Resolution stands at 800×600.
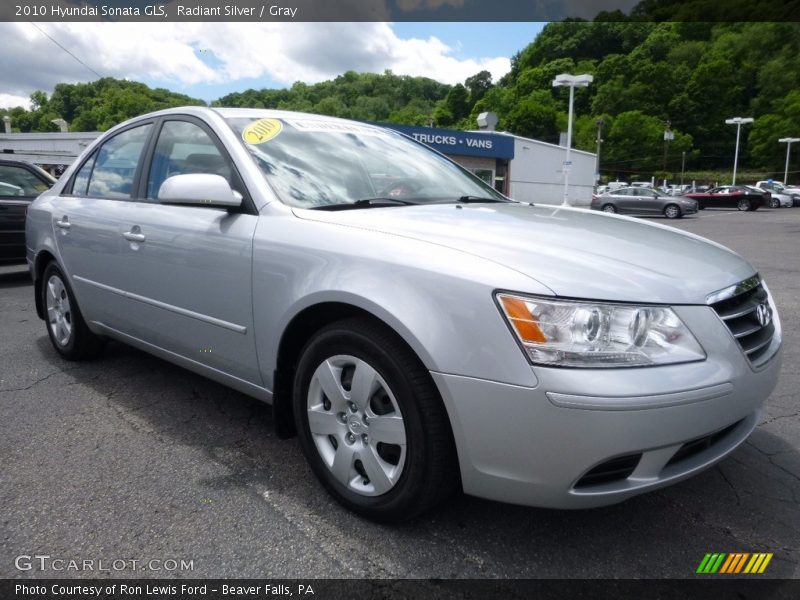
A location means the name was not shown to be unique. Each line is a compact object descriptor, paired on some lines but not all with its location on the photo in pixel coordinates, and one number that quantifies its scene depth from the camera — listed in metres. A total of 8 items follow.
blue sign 28.56
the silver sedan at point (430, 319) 1.77
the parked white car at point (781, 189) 37.51
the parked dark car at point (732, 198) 33.19
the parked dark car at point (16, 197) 7.41
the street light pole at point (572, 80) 27.33
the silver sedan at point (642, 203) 26.78
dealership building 30.15
